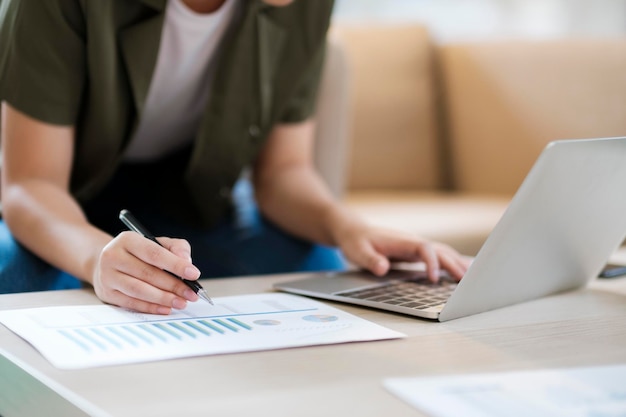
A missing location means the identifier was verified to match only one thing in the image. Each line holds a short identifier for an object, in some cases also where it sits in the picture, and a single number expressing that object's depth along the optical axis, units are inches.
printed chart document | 49.5
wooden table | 45.0
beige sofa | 137.6
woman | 66.5
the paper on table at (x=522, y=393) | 44.7
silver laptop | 54.9
